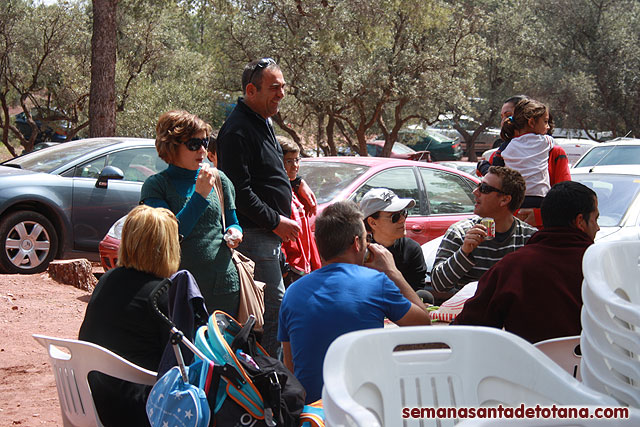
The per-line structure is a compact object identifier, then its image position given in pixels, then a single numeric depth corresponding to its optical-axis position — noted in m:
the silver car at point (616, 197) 6.61
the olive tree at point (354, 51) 18.17
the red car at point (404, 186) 7.25
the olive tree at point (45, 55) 19.25
